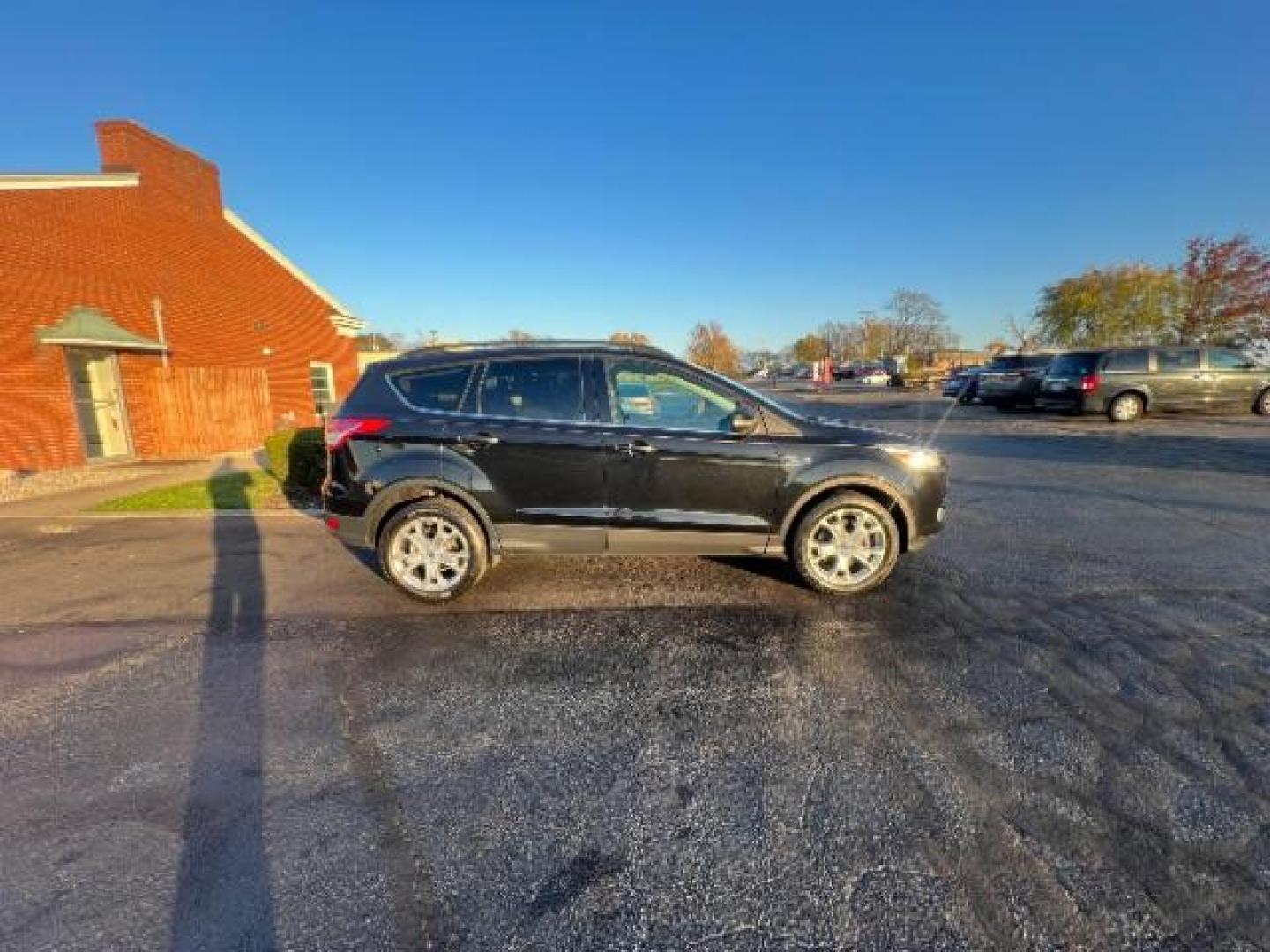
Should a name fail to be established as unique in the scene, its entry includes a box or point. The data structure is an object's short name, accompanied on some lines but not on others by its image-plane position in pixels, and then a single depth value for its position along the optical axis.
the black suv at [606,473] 4.02
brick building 10.37
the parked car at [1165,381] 13.96
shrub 7.48
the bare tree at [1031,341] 43.59
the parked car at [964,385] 23.20
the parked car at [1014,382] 17.12
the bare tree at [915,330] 62.53
